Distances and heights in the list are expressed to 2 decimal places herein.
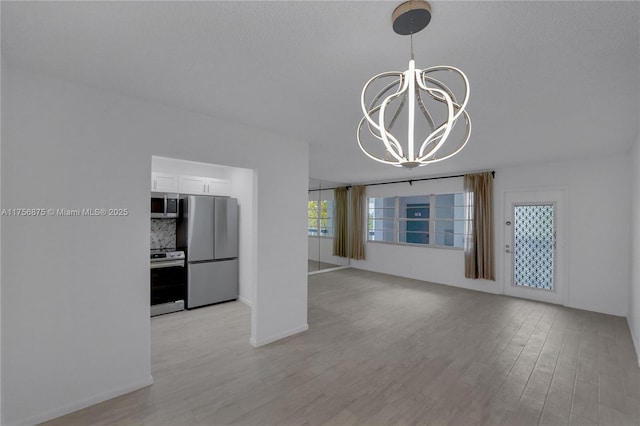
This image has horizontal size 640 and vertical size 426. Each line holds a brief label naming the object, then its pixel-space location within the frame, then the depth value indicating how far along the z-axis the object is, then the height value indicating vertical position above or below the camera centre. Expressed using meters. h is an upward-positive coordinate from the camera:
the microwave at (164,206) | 4.14 +0.13
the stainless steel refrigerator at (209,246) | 4.27 -0.52
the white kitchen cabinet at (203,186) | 4.48 +0.48
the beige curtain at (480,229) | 5.41 -0.31
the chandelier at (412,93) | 1.07 +0.49
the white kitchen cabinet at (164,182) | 4.21 +0.50
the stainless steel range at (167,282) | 3.98 -1.02
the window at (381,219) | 7.44 -0.13
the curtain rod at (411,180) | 5.46 +0.85
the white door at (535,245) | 4.73 -0.57
